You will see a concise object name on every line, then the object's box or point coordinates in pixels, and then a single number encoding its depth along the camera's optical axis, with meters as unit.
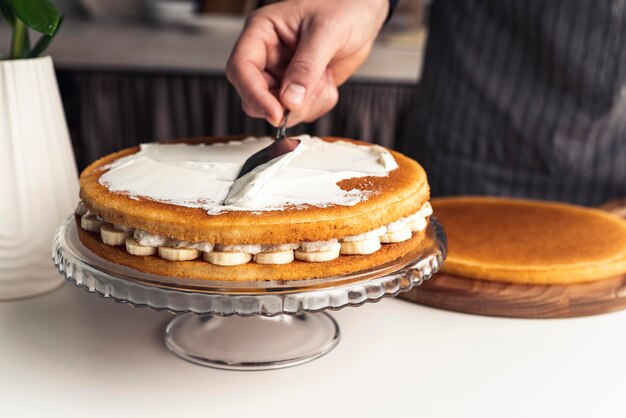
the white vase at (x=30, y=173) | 0.96
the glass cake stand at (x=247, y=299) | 0.74
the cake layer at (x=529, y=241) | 1.04
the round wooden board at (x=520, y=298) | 1.00
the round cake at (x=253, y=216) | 0.77
